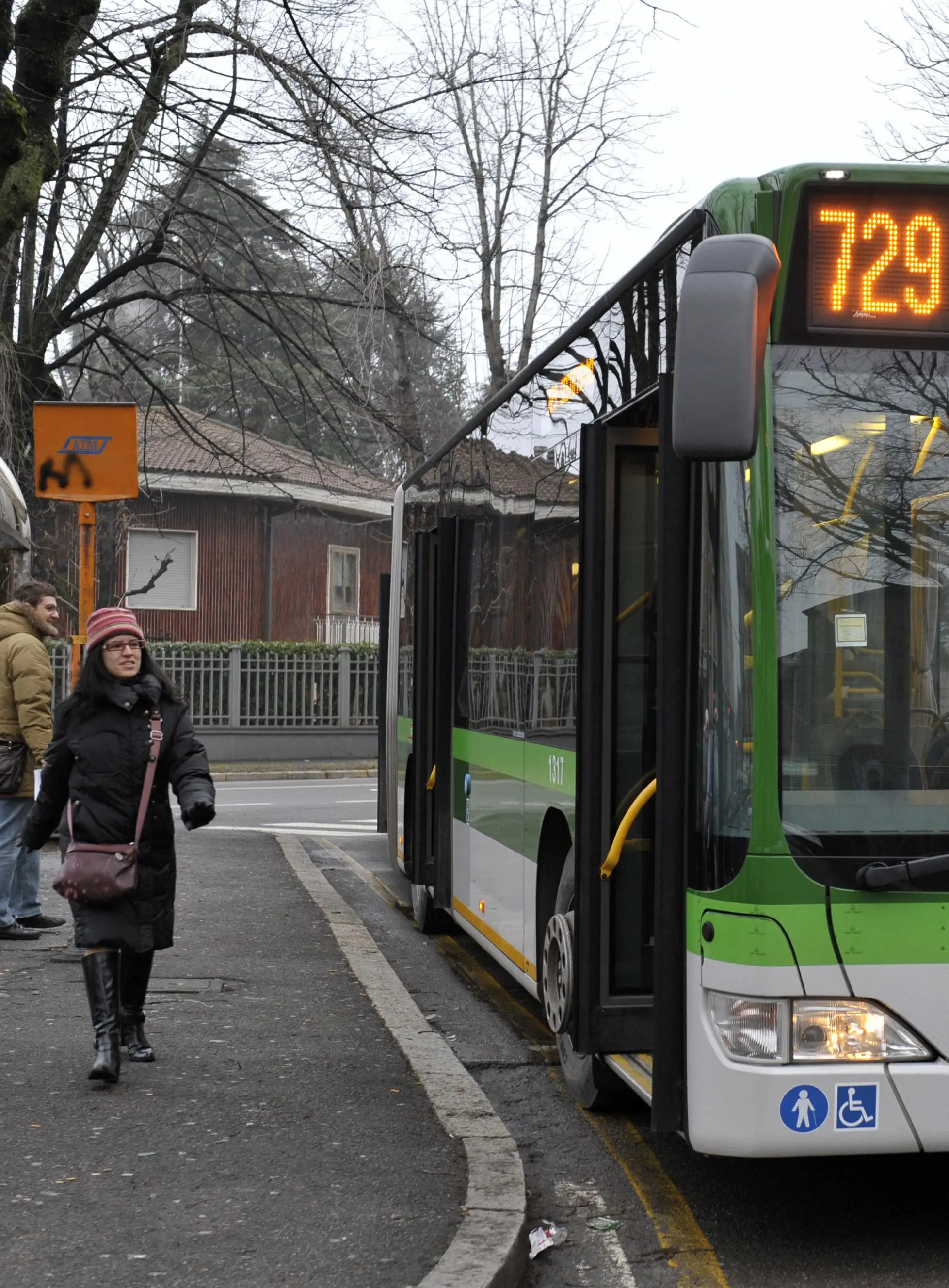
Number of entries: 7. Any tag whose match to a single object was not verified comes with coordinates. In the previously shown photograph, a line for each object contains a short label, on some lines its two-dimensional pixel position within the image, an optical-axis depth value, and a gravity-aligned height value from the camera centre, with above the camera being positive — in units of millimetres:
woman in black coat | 6242 -541
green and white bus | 4191 -49
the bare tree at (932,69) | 16531 +5917
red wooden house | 35219 +2121
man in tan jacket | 9305 -344
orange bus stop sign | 8570 +1002
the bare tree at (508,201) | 28312 +8236
